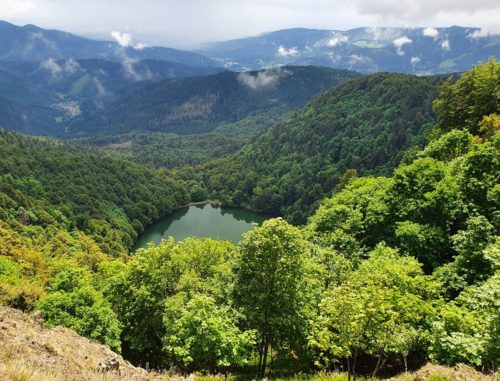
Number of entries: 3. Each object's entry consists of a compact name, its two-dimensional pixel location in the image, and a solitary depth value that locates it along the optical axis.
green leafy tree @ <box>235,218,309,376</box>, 22.33
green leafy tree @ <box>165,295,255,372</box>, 20.86
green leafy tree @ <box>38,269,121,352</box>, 31.80
